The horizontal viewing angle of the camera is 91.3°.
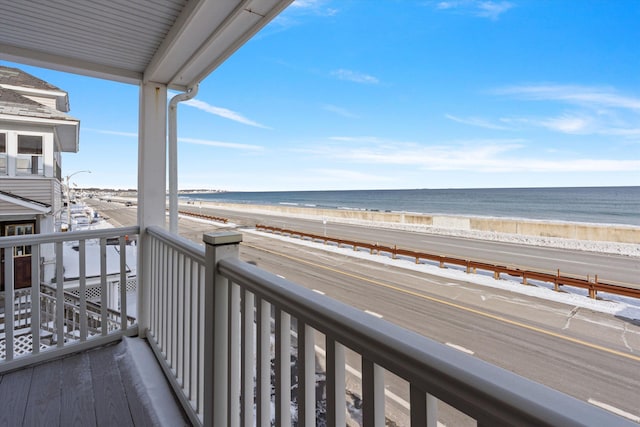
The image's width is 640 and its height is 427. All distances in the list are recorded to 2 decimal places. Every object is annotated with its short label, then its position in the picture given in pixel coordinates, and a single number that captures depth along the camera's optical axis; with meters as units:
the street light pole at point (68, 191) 6.60
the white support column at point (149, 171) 2.32
